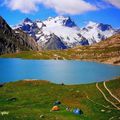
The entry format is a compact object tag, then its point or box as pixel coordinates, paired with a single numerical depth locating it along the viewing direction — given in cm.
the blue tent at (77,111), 3196
